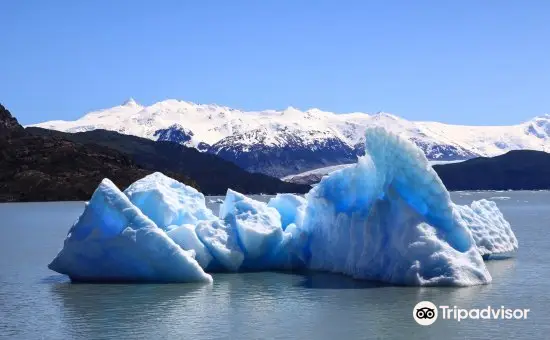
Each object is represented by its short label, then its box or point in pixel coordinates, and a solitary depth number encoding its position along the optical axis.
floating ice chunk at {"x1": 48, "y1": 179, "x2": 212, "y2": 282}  24.28
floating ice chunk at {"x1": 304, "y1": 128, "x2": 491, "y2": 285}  23.42
